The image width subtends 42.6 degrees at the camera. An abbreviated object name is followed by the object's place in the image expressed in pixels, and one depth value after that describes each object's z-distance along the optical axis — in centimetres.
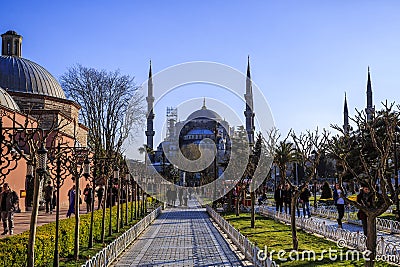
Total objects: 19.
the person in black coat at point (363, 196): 1206
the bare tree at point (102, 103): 3269
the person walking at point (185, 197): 3767
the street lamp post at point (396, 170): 1823
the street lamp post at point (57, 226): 965
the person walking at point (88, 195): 1926
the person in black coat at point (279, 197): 2233
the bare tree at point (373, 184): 759
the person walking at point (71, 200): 1822
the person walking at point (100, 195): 2093
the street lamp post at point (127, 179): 2239
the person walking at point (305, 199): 2042
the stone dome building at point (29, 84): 3164
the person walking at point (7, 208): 1441
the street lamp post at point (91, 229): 1292
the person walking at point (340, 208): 1680
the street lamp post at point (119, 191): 1692
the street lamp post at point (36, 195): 745
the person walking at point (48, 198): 2229
